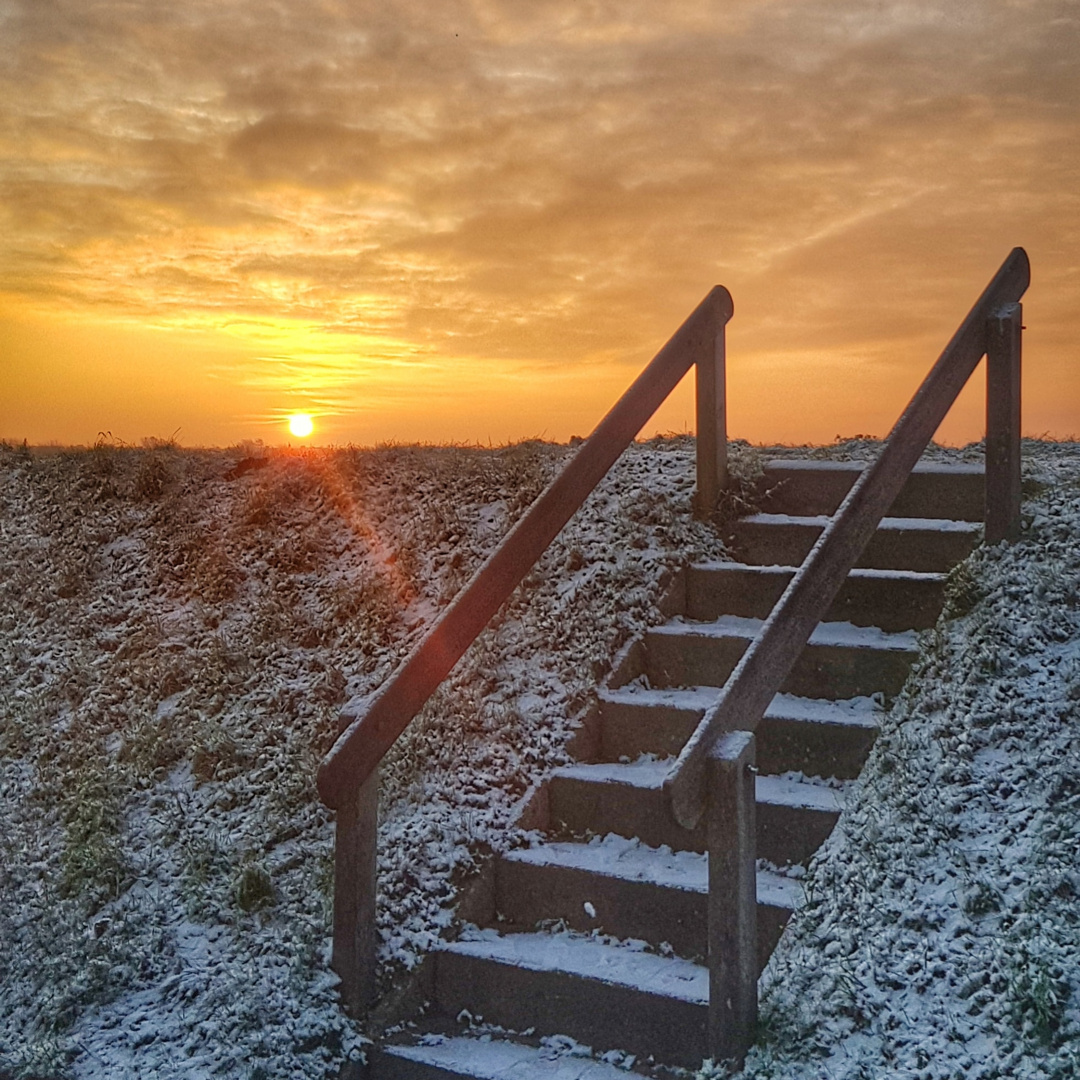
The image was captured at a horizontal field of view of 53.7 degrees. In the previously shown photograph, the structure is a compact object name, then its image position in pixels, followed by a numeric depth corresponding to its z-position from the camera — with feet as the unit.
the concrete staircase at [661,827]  14.29
